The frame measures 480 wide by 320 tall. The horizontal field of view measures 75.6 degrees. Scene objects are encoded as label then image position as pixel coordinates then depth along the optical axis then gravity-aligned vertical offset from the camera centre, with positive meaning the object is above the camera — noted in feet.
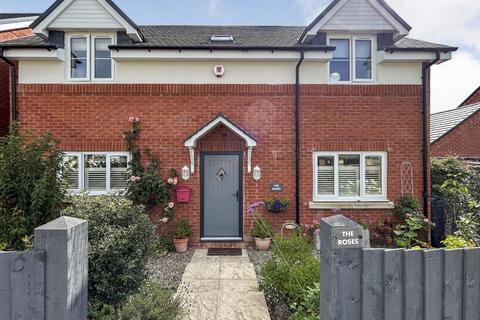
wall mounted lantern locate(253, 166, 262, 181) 28.02 -1.17
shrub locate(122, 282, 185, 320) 12.36 -6.08
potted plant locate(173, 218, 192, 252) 26.61 -6.68
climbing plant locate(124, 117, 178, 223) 26.58 -1.80
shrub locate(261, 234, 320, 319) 14.14 -5.65
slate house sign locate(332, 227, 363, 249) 7.93 -2.00
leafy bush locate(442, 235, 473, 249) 12.47 -3.36
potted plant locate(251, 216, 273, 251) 26.73 -6.92
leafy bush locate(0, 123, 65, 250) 18.99 -1.98
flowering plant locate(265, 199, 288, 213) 27.50 -3.98
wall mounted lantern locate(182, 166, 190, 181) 27.76 -1.15
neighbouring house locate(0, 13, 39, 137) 34.08 +14.63
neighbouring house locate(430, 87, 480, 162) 55.47 +4.22
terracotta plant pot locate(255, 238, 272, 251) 26.73 -7.25
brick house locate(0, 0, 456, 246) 27.89 +4.24
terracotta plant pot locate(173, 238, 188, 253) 26.61 -7.34
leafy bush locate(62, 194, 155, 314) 12.41 -3.62
